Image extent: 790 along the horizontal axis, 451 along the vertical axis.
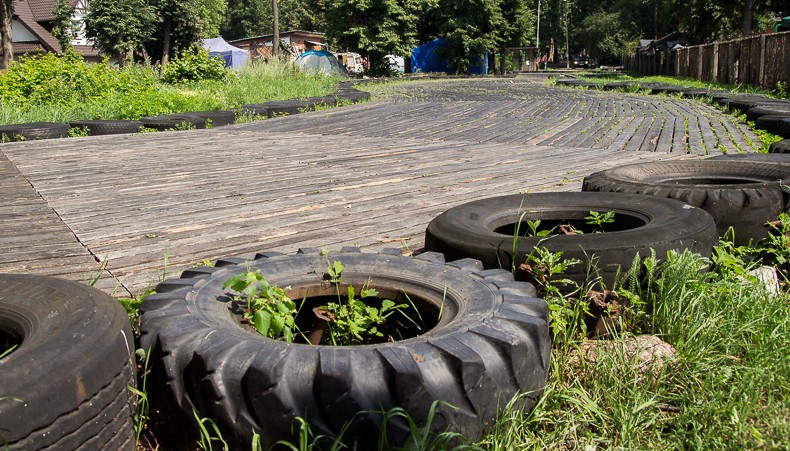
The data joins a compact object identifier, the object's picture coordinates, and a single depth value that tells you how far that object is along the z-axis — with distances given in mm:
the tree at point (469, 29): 41250
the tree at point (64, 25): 44094
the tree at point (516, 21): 45844
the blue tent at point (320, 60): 37800
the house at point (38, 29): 47125
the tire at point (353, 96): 15158
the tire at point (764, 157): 4535
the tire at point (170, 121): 10156
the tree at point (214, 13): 54719
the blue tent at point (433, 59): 43219
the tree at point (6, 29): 31622
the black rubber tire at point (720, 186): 3467
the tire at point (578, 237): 2650
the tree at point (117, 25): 37000
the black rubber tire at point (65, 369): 1490
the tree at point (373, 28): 37000
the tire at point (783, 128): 7766
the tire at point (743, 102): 10812
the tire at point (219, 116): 10922
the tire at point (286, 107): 12445
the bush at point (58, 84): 12328
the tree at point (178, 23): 40625
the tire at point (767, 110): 9291
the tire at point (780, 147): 5508
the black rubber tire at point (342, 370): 1682
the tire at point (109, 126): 9406
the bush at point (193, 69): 18078
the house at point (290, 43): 52300
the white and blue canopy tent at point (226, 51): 45656
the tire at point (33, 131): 8562
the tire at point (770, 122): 8266
